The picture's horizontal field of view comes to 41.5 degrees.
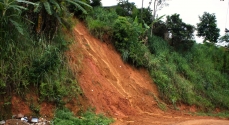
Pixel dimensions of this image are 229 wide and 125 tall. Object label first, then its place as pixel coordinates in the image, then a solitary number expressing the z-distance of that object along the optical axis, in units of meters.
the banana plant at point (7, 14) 8.78
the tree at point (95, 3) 18.62
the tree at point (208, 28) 26.20
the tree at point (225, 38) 24.98
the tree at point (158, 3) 21.43
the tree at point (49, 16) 10.29
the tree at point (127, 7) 20.58
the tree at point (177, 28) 21.30
